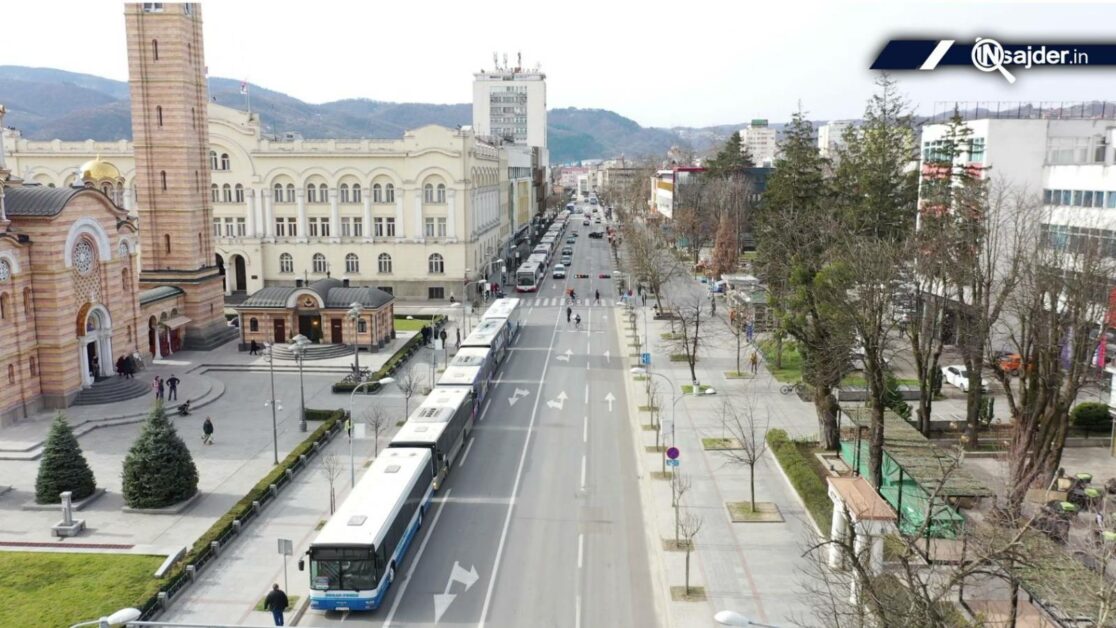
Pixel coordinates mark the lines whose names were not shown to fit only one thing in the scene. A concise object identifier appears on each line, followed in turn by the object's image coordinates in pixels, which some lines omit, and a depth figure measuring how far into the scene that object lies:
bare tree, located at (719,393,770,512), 33.85
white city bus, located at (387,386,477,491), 31.73
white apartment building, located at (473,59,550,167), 191.62
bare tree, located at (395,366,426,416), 41.77
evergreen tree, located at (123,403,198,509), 29.95
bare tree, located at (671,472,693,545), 26.84
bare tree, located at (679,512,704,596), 25.53
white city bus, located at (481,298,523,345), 58.47
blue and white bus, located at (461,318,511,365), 49.59
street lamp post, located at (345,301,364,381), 44.12
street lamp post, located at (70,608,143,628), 15.74
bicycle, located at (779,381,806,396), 45.11
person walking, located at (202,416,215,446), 37.78
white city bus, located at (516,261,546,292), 84.00
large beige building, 74.81
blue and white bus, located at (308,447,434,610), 22.92
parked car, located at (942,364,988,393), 46.69
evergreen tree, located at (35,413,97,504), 30.39
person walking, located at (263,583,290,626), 22.20
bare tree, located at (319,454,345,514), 29.33
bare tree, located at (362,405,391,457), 35.66
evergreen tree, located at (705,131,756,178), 115.25
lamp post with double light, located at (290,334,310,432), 37.71
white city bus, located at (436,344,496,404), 40.59
